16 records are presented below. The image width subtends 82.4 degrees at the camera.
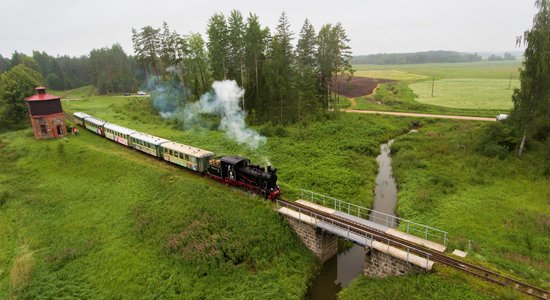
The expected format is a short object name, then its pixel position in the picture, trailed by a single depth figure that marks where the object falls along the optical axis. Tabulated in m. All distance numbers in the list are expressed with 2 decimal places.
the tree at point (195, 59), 57.72
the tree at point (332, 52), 53.28
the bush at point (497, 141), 37.75
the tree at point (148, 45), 60.62
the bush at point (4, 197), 33.79
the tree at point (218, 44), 52.00
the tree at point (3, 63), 121.92
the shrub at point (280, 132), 48.66
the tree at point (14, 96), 58.44
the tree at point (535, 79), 32.78
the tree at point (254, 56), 49.84
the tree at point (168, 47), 59.00
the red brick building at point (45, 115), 47.00
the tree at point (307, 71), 50.27
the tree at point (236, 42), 51.00
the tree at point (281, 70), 48.94
